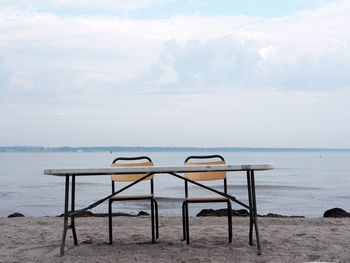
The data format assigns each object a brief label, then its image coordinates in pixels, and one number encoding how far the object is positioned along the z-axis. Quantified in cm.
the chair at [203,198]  605
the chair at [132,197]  615
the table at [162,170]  539
